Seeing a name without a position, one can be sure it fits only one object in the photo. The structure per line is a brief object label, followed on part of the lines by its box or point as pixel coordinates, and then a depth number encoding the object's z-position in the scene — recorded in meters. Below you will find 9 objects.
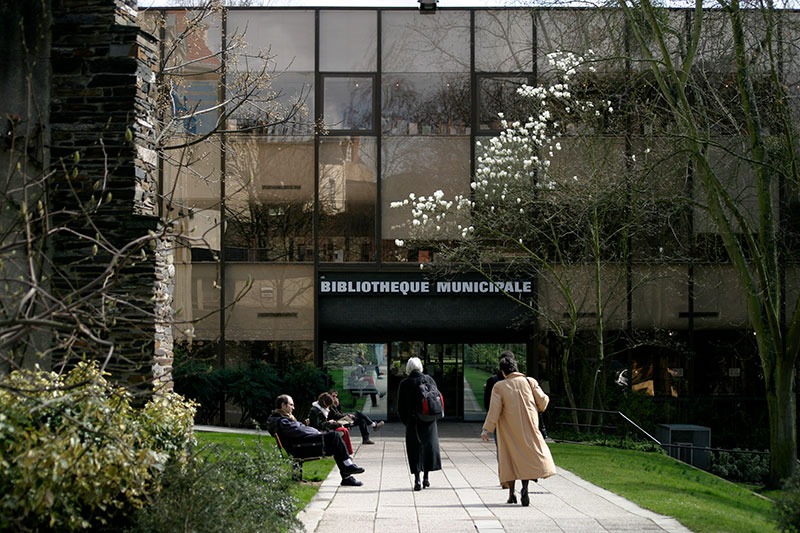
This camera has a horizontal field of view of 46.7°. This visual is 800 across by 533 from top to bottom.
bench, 11.85
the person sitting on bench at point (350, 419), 14.51
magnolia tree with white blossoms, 21.59
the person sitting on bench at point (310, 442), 12.20
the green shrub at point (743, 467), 18.45
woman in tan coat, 10.40
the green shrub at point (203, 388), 21.23
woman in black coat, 12.02
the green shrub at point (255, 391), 21.48
